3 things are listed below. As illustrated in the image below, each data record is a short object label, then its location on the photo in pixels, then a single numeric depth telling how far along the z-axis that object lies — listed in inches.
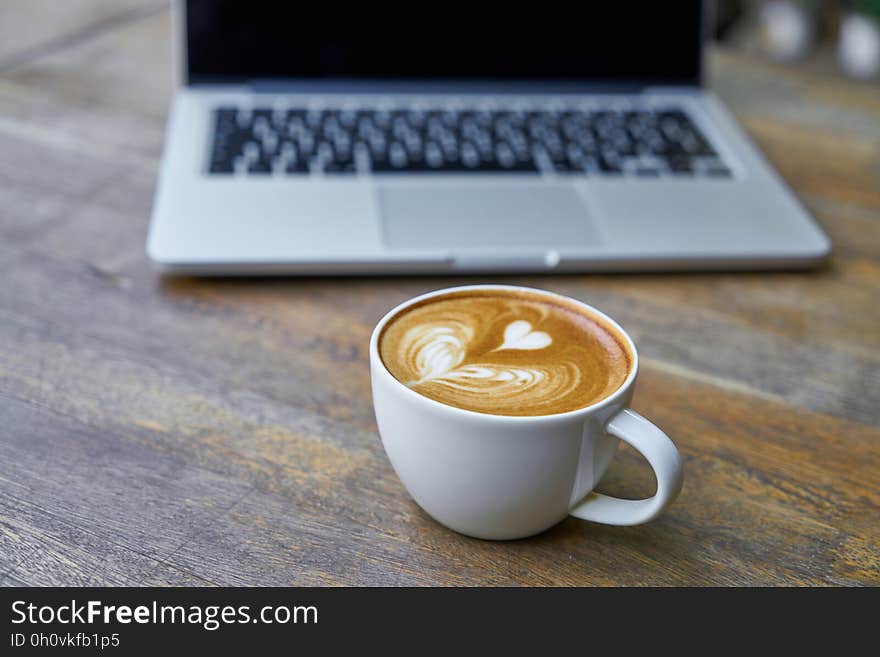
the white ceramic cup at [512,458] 14.8
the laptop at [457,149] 25.0
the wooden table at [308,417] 16.6
